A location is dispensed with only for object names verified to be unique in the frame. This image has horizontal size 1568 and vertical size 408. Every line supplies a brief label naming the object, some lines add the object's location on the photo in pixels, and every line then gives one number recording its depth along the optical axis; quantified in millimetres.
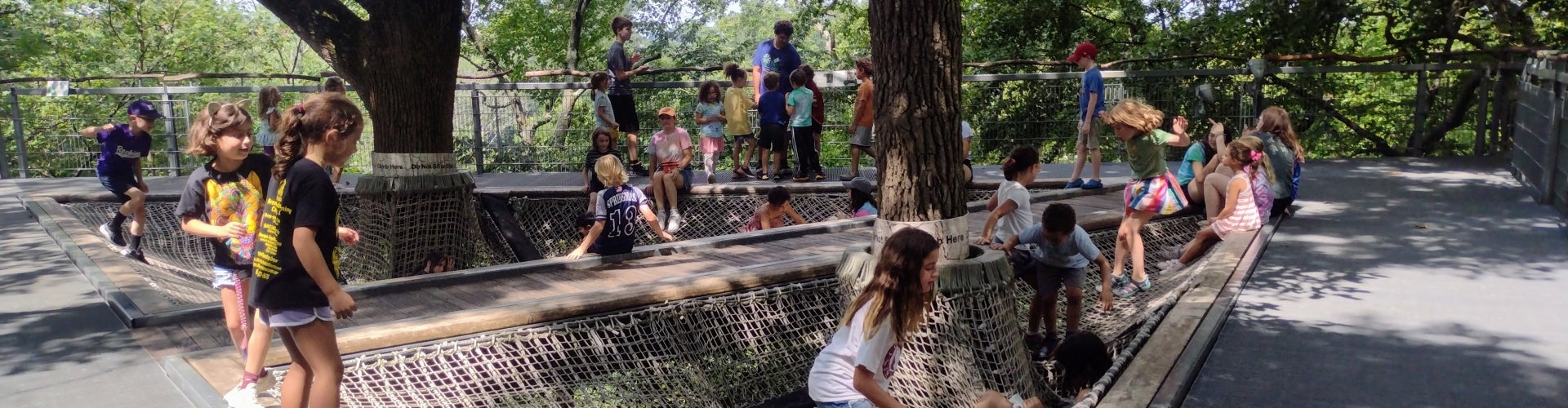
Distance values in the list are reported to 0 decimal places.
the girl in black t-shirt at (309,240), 3480
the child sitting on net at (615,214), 7566
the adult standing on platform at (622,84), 11430
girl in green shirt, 7137
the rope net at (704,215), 11031
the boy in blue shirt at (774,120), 11531
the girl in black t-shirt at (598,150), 10220
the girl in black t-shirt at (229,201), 4410
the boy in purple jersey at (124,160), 8547
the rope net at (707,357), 4945
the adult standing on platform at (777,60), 11859
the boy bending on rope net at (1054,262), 6207
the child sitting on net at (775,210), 9820
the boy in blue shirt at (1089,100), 9789
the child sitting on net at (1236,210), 7535
